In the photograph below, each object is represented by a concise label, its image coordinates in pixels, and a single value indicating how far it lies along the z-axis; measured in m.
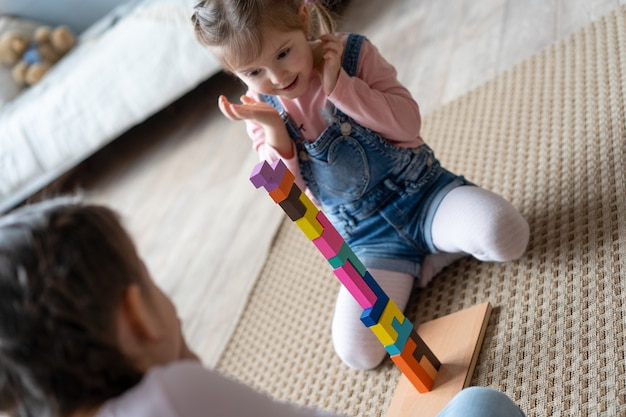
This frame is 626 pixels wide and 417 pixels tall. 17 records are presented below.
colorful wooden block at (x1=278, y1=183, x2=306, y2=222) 0.85
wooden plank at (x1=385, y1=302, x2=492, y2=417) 0.95
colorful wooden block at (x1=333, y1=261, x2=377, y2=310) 0.87
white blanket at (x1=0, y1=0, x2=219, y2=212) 2.07
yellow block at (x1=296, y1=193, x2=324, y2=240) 0.86
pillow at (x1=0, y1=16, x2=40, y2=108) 2.44
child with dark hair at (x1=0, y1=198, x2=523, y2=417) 0.53
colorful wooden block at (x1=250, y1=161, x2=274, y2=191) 0.82
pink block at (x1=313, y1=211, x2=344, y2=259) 0.86
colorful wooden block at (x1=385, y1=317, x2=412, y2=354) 0.90
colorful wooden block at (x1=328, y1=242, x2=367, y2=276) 0.87
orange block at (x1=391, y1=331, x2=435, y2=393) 0.92
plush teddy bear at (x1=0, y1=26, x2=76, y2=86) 2.43
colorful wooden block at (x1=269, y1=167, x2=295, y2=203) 0.84
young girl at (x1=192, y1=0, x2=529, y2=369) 0.98
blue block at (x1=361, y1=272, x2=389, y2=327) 0.88
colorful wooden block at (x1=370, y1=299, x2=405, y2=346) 0.89
